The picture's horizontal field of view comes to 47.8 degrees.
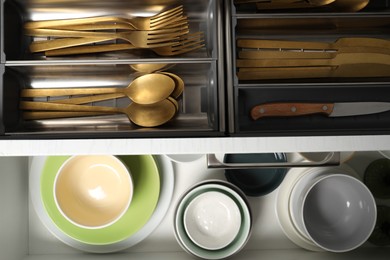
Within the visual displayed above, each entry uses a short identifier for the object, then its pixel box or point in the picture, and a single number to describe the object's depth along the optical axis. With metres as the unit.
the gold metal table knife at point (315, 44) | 1.00
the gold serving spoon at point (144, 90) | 0.99
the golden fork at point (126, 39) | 0.99
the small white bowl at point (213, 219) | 1.07
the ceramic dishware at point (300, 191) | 1.03
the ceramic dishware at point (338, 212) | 1.02
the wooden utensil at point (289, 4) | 1.00
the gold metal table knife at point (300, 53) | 0.98
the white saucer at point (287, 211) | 1.09
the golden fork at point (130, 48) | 1.00
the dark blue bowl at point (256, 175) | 1.15
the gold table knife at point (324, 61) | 0.98
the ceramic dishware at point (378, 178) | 1.17
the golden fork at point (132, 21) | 1.00
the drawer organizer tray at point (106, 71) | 0.90
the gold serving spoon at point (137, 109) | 0.97
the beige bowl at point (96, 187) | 1.08
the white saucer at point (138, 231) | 1.12
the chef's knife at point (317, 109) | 0.95
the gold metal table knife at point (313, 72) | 0.98
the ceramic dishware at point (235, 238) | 1.05
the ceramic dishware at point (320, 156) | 1.14
